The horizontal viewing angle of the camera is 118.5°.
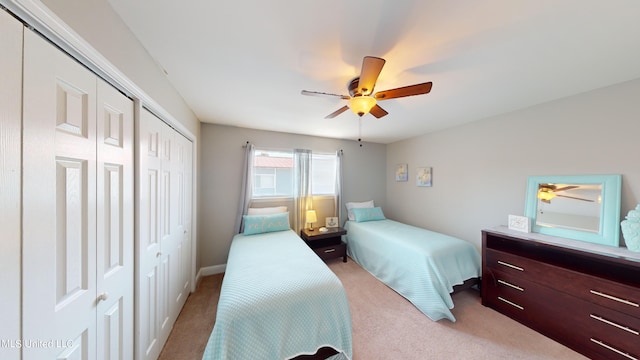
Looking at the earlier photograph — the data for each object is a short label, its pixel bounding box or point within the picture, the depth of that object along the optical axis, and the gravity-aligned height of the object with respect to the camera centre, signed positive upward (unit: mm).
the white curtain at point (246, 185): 3049 -111
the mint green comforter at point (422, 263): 2059 -1046
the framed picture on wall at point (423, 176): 3408 +77
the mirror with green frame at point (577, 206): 1729 -250
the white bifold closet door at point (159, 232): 1331 -470
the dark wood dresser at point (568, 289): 1468 -978
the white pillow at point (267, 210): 3072 -529
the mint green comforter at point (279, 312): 1262 -973
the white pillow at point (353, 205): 3777 -530
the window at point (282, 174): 3311 +85
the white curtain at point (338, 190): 3795 -214
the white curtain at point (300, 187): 3457 -149
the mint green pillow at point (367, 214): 3621 -666
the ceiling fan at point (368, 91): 1248 +687
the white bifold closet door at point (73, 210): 654 -149
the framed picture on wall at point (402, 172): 3865 +165
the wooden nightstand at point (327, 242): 3190 -1122
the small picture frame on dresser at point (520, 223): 2135 -481
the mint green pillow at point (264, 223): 2824 -682
